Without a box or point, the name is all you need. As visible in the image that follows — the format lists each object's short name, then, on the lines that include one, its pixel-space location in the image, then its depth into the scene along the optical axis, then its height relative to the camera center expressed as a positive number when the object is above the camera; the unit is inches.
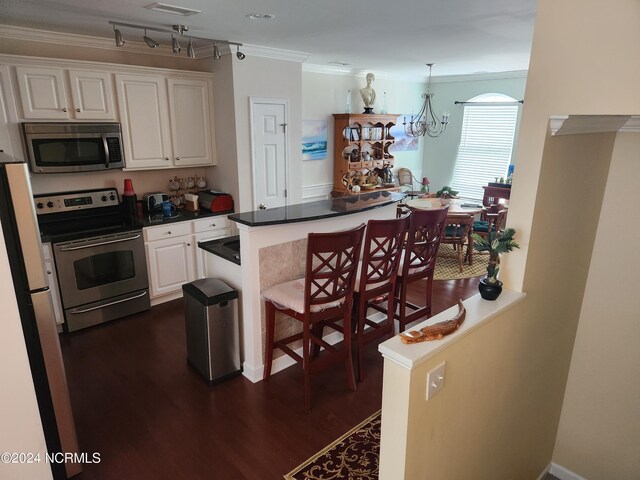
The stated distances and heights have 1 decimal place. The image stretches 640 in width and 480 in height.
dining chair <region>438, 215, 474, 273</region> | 206.8 -51.8
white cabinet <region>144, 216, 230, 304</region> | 159.3 -49.1
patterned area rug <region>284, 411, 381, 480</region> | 84.5 -69.3
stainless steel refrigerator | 68.4 -31.4
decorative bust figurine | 241.4 +20.3
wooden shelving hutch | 240.2 -8.6
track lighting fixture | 115.3 +29.3
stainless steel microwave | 137.0 -7.0
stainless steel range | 139.1 -44.3
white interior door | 177.0 -10.3
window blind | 270.1 -7.7
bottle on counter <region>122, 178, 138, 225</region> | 161.8 -29.1
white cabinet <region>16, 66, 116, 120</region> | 133.6 +10.7
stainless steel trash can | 110.3 -53.6
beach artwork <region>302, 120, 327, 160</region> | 228.7 -5.9
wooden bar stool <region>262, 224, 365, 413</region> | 96.5 -41.8
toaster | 168.6 -30.1
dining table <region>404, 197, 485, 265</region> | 210.8 -41.0
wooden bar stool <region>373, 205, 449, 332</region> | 118.2 -35.6
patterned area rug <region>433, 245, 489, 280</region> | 204.2 -70.1
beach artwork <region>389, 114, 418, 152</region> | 285.0 -6.0
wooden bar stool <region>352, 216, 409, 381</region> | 107.8 -38.7
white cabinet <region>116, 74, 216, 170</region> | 156.2 +2.5
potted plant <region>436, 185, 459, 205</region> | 234.2 -36.0
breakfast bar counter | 108.5 -33.5
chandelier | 294.0 +4.9
